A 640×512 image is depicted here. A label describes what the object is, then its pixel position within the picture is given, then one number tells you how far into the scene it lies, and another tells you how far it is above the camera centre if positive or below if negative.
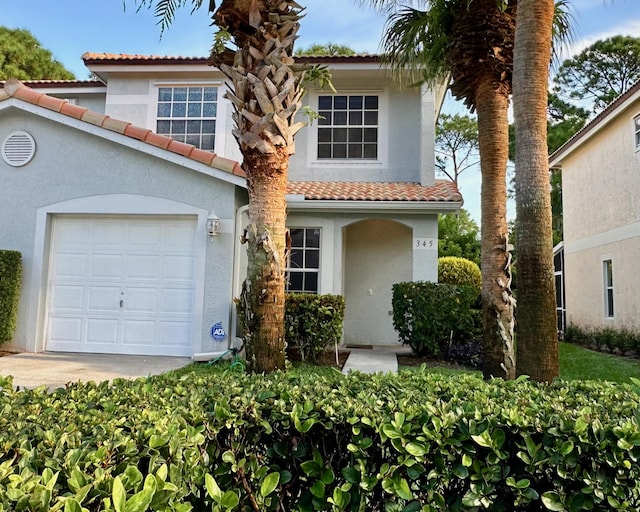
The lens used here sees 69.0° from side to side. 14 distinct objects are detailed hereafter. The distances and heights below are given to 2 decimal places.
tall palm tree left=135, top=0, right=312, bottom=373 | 5.93 +2.23
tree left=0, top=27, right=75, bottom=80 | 30.41 +15.81
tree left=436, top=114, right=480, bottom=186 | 41.50 +14.13
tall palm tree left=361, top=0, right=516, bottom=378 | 8.27 +3.54
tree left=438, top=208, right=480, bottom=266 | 27.75 +3.68
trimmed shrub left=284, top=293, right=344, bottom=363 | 10.14 -0.53
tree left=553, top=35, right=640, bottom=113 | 28.50 +14.78
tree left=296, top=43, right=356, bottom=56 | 32.53 +18.03
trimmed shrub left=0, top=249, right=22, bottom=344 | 10.09 +0.03
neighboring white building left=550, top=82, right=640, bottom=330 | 14.48 +3.07
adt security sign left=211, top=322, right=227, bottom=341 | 10.20 -0.81
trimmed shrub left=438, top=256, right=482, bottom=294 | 17.53 +1.07
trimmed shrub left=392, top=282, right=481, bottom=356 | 10.73 -0.35
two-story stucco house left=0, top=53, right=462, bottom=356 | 10.47 +1.56
